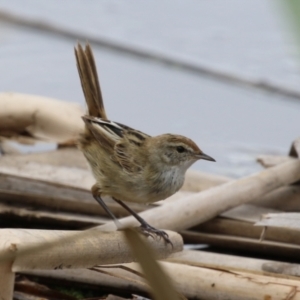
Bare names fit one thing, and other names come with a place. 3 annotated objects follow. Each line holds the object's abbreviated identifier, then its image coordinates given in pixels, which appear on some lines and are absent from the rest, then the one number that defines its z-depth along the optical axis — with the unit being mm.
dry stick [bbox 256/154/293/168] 7460
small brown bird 6135
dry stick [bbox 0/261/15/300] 3940
